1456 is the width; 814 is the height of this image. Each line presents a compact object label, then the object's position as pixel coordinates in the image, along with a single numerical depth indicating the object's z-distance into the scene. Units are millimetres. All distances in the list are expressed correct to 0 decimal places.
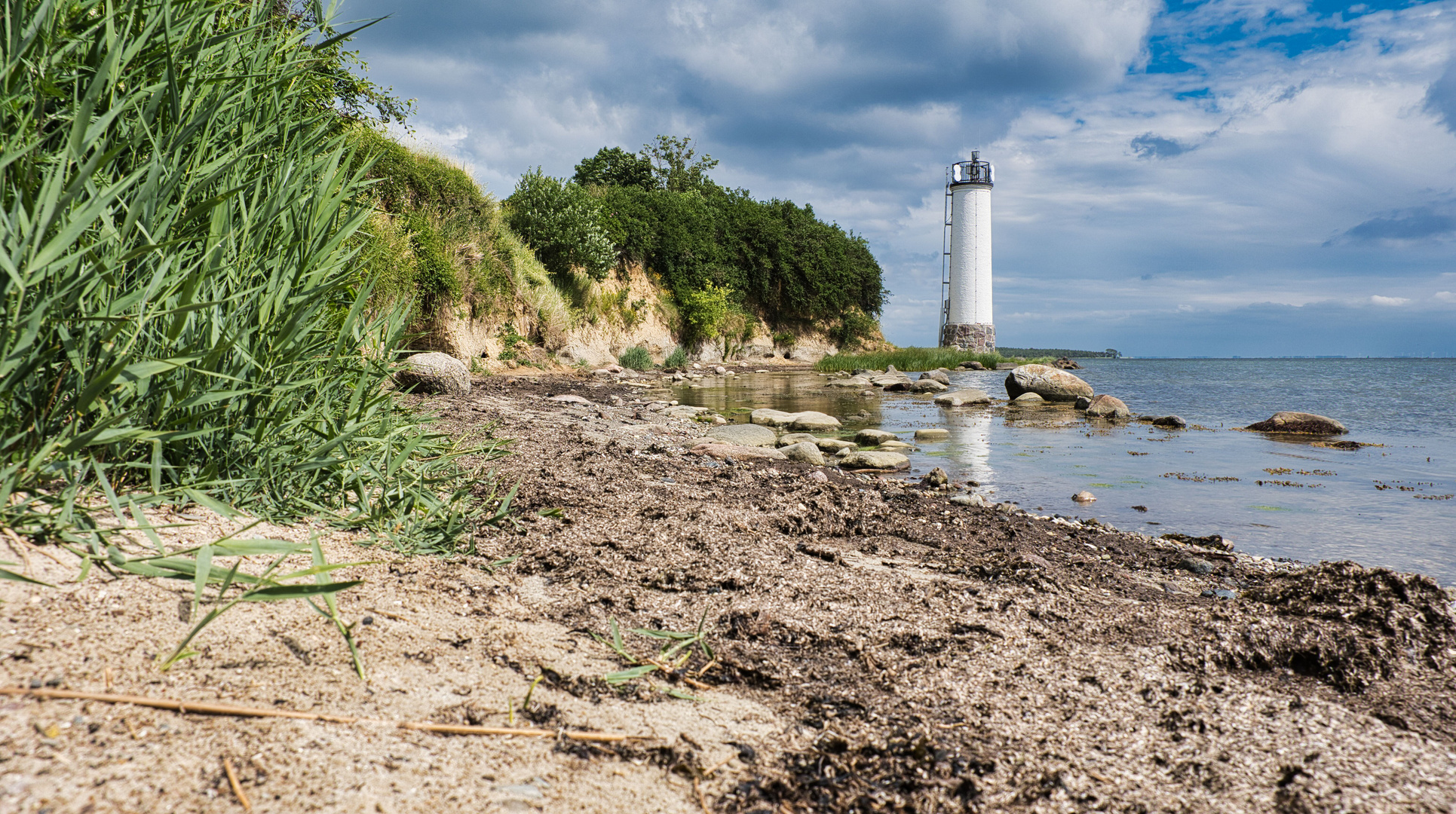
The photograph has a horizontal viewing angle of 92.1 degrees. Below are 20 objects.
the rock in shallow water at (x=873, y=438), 9086
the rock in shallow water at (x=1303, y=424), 10977
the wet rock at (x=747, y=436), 8227
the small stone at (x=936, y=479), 6312
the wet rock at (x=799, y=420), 10602
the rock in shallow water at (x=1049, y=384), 17234
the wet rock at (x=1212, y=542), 4471
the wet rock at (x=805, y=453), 7316
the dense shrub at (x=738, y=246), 29969
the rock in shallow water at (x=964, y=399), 15789
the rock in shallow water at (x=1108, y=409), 13578
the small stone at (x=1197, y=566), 3836
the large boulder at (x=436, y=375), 10461
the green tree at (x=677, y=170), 40406
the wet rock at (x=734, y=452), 6926
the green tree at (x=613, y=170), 38906
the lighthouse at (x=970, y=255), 35031
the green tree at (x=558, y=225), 21516
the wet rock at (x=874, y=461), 7223
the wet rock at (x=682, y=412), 11188
